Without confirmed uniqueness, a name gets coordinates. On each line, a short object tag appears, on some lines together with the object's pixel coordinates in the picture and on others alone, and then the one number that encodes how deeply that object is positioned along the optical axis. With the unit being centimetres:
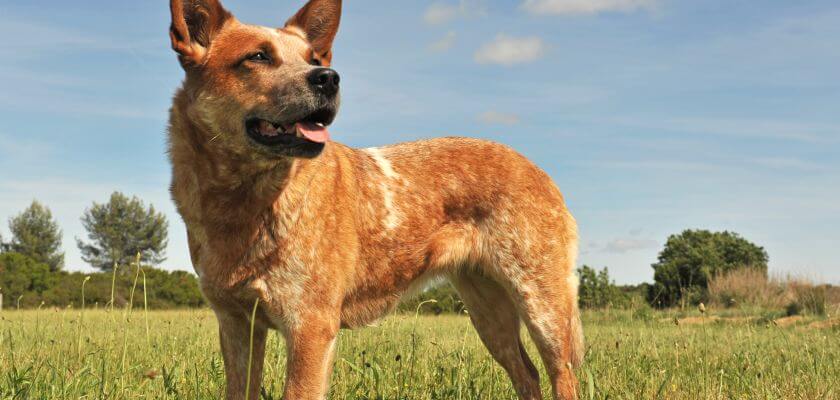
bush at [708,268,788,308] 2066
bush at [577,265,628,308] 1898
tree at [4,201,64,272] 6069
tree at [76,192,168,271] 6481
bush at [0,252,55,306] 2295
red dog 393
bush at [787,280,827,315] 1723
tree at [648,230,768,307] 2548
